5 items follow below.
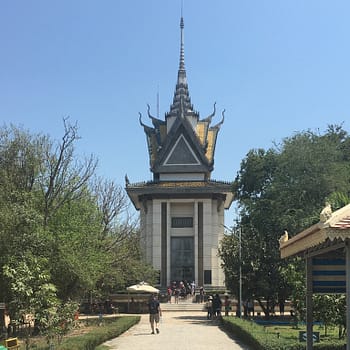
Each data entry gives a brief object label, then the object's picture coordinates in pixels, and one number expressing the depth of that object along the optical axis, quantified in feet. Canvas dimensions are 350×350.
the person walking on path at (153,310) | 83.82
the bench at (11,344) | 49.61
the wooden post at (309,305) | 38.68
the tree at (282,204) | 116.06
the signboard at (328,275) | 40.19
